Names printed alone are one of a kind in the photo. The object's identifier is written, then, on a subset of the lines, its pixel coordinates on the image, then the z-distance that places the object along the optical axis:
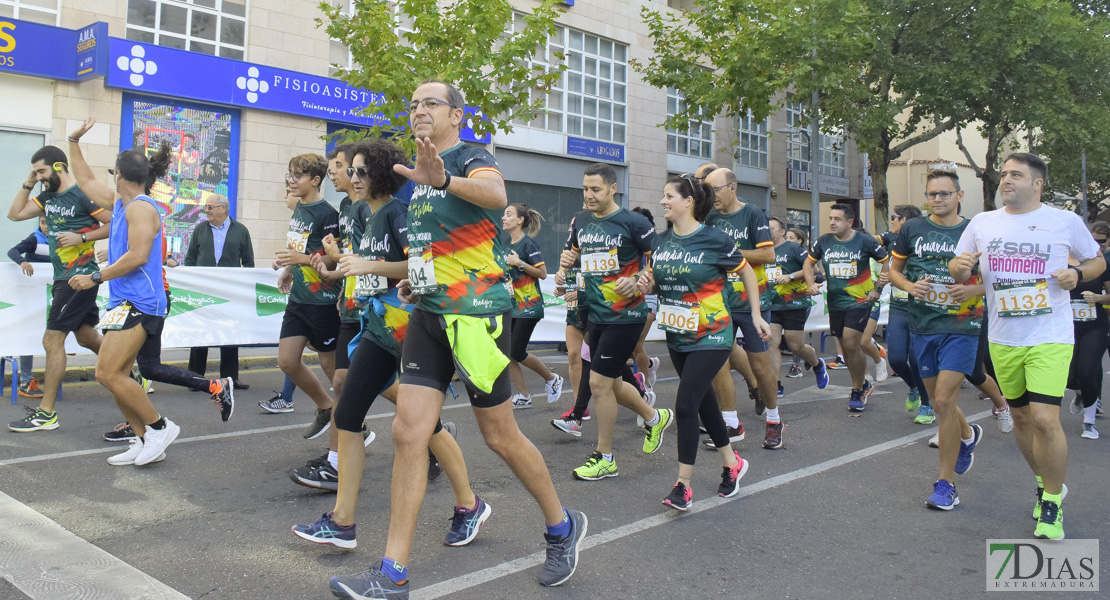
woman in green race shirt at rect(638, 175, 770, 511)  5.05
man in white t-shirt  4.61
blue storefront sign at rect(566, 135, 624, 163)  22.05
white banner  8.47
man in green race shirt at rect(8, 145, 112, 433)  6.78
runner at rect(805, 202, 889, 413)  8.92
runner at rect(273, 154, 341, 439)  6.00
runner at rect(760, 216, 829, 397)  9.34
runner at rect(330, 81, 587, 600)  3.52
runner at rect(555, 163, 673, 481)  5.78
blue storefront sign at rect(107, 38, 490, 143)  14.35
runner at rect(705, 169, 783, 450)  6.61
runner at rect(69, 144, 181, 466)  5.58
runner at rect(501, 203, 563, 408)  7.88
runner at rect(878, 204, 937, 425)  7.20
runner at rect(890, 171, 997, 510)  5.18
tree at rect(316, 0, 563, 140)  12.03
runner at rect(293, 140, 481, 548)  4.07
